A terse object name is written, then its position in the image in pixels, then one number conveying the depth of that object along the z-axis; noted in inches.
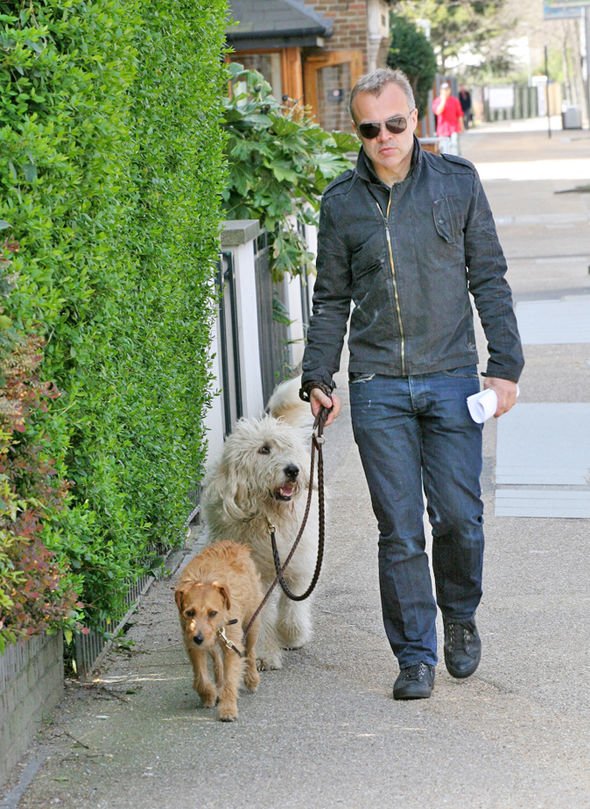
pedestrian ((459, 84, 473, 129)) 2701.8
